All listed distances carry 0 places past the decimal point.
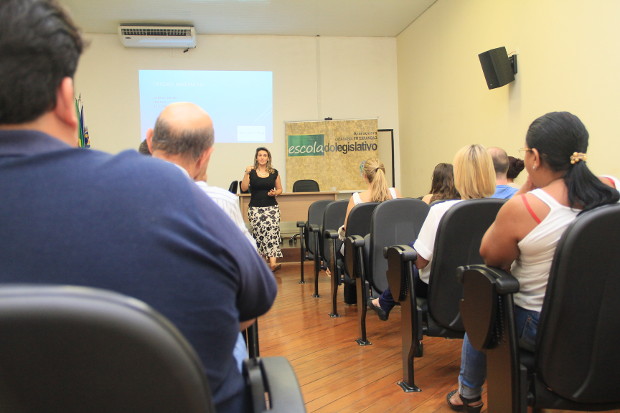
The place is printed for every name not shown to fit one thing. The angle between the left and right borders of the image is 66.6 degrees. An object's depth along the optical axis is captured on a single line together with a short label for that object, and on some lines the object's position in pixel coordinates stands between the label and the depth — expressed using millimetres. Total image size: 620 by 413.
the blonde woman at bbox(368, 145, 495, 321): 2123
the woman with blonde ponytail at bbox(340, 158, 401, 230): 3453
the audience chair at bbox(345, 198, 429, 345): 2725
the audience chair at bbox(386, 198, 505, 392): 1885
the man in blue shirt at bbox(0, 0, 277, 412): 575
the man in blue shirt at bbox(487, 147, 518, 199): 2705
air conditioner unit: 7219
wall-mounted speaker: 5031
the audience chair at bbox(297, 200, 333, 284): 4902
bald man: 1433
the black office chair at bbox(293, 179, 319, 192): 7055
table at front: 6453
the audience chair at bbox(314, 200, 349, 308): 3658
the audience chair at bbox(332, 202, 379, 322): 3004
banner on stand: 7867
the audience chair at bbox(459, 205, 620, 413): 1136
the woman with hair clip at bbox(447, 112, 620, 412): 1322
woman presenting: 5941
